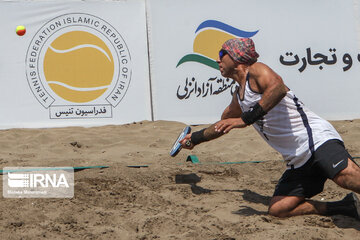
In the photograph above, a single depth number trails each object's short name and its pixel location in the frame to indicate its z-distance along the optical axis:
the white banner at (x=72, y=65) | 15.64
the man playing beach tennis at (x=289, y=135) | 6.87
